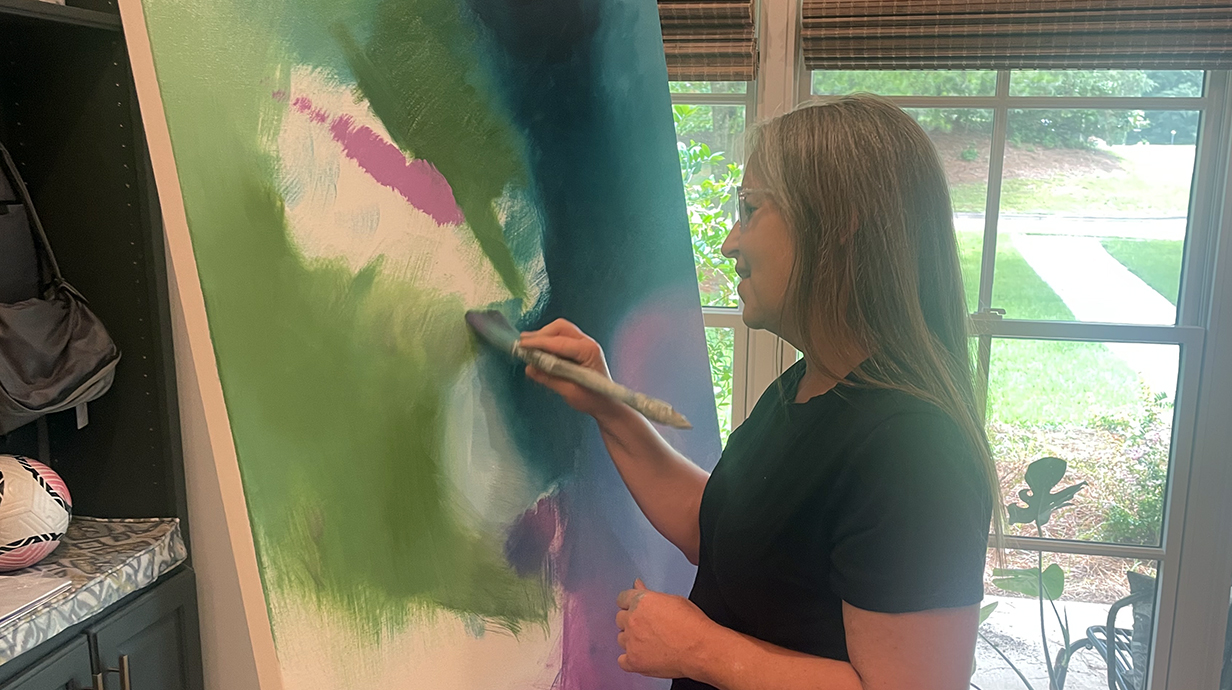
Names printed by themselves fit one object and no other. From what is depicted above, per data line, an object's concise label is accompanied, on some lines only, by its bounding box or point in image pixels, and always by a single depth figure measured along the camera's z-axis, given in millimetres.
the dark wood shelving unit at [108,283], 1454
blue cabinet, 1332
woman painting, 684
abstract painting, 652
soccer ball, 1352
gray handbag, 1379
